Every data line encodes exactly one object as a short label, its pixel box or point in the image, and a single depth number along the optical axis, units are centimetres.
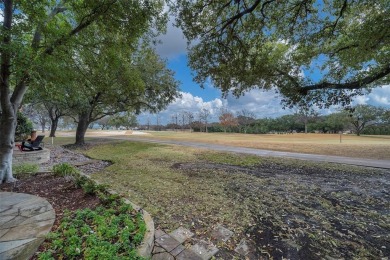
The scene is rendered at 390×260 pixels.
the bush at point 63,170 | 499
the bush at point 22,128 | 1218
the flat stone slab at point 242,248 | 267
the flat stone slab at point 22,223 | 211
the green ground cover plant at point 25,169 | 561
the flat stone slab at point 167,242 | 263
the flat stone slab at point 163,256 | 238
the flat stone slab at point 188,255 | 244
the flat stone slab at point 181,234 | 288
